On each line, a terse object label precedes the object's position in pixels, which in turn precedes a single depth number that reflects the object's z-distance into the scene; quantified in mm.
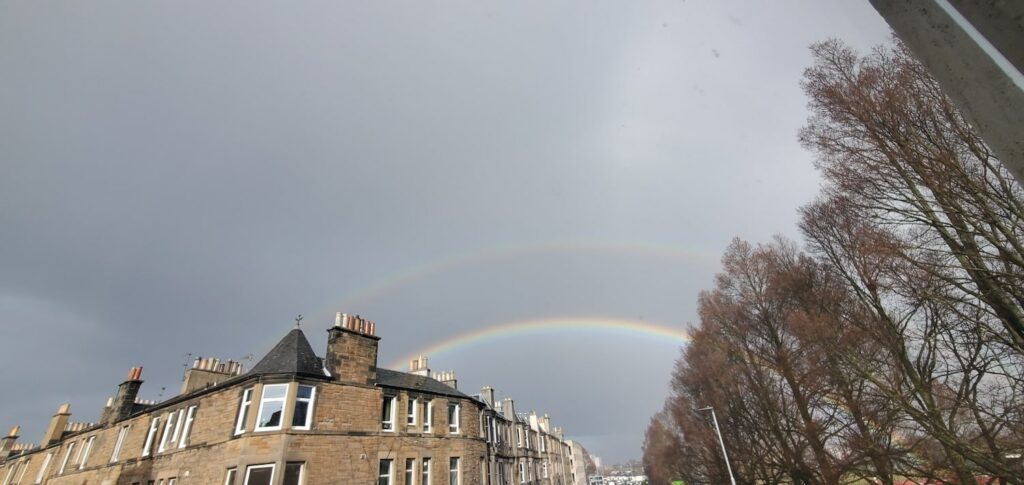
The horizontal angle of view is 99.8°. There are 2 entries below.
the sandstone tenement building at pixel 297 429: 17828
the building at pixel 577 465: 96481
